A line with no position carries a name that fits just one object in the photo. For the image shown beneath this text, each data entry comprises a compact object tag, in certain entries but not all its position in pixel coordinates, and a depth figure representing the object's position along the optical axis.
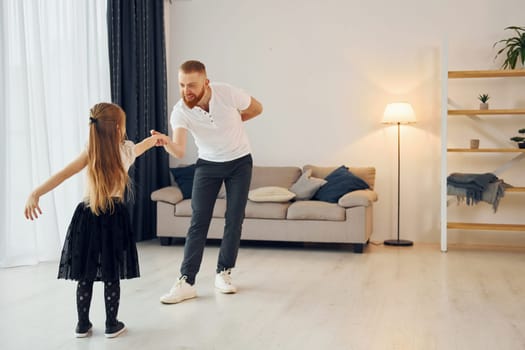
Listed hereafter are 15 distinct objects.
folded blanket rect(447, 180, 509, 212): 5.36
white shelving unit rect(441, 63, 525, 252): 5.36
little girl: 2.93
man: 3.55
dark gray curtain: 5.68
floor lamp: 5.70
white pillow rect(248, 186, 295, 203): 5.55
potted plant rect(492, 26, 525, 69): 5.48
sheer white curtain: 4.63
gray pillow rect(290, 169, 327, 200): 5.68
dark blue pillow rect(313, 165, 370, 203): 5.55
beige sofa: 5.36
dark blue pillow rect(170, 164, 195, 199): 5.89
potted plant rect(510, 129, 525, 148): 5.47
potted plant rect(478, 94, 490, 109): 5.57
